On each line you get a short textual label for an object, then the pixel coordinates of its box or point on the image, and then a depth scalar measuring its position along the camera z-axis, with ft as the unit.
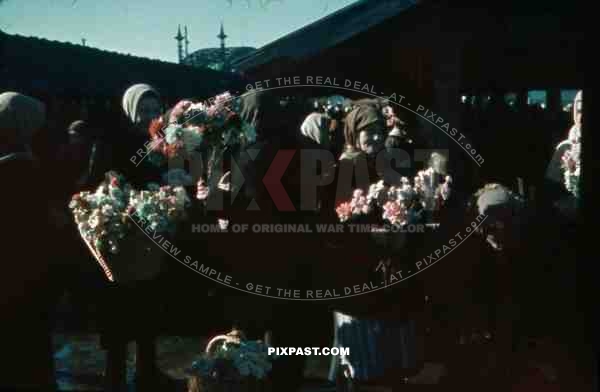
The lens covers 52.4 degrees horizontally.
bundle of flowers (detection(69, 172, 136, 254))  10.05
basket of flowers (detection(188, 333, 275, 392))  9.59
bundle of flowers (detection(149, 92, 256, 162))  11.74
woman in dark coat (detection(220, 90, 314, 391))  11.48
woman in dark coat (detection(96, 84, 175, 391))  11.70
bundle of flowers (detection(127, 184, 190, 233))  10.30
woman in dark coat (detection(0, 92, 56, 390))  9.75
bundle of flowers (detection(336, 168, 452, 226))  9.82
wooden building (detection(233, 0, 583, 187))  17.35
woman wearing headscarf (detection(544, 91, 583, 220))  12.80
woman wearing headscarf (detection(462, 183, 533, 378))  10.12
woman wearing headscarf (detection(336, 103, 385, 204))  11.04
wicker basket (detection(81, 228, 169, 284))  10.12
